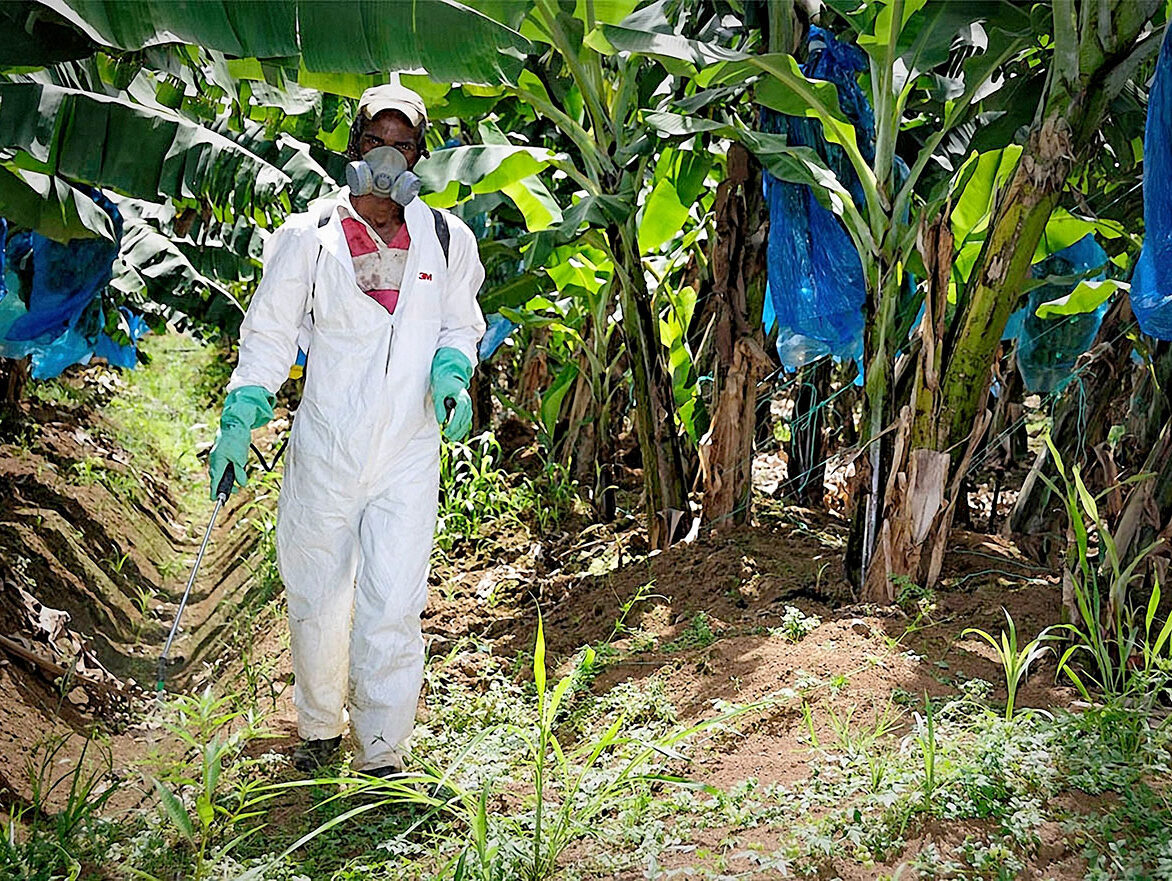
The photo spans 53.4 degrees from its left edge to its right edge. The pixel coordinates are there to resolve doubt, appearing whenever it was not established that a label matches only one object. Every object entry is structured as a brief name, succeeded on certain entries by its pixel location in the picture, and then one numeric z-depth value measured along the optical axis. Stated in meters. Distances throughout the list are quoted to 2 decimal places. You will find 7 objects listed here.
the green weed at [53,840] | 2.50
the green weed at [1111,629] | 2.91
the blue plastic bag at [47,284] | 5.69
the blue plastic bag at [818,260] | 4.41
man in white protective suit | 3.25
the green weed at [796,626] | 3.81
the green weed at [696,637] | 4.05
